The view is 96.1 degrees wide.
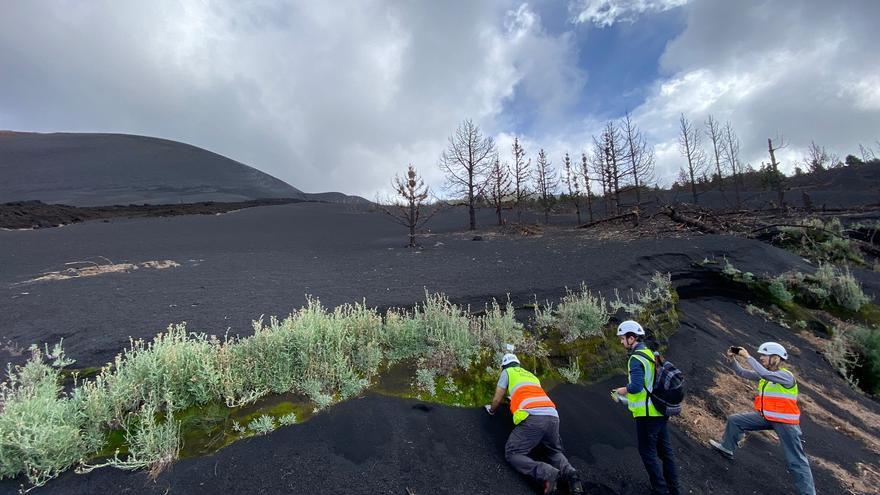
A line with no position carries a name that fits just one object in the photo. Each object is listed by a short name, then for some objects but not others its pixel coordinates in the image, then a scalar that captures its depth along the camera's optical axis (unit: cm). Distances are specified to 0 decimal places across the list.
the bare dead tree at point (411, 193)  2048
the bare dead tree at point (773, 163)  2573
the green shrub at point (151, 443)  333
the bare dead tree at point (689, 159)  3219
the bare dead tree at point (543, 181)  3541
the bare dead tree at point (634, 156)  2989
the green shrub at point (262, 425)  383
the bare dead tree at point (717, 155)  3549
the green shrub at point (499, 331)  574
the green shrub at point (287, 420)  395
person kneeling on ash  362
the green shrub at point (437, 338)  527
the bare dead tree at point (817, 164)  4222
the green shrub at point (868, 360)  814
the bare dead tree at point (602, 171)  2982
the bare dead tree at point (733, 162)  3841
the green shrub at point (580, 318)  635
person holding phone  433
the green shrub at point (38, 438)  313
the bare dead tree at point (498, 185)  3088
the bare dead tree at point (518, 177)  3166
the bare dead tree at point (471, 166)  2941
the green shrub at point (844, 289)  1006
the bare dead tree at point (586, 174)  3196
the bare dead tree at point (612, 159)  2816
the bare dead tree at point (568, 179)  3484
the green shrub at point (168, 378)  398
